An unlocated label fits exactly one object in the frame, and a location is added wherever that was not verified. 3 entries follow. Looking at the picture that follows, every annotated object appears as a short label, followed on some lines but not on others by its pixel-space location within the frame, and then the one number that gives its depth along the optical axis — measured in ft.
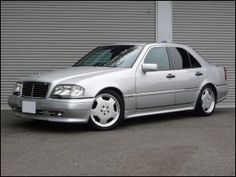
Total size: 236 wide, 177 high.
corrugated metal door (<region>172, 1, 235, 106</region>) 41.42
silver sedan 26.86
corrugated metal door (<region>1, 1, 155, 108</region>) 39.63
